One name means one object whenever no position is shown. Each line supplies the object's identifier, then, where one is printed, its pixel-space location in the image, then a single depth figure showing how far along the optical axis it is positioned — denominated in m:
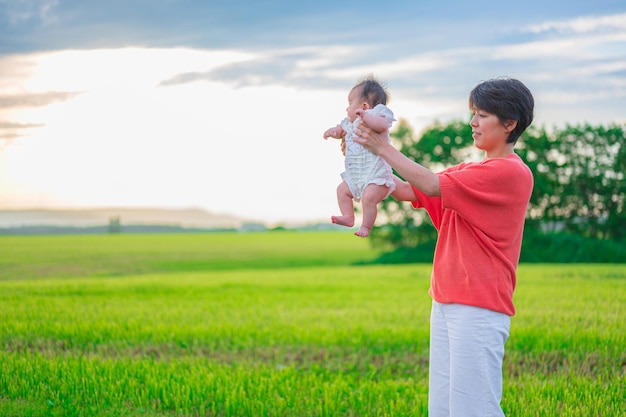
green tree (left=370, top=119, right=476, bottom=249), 35.94
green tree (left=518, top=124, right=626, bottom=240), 33.78
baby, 4.02
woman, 3.80
